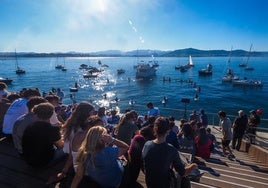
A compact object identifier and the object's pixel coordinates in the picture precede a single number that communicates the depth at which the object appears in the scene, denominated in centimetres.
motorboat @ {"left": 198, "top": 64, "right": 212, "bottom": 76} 9570
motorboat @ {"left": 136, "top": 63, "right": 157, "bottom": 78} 8181
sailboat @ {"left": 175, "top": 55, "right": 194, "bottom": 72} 11481
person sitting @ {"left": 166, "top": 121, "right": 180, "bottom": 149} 543
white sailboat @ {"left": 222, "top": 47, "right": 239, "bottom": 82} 7421
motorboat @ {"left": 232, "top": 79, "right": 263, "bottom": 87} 6412
